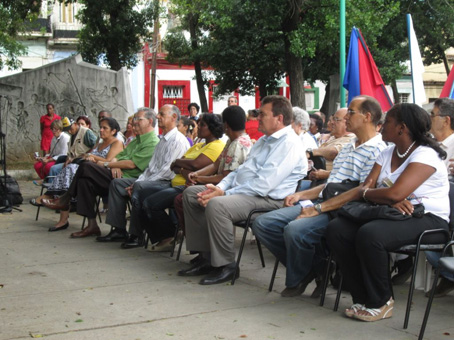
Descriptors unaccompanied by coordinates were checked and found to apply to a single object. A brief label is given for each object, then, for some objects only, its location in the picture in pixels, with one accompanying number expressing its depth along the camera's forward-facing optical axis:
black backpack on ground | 11.61
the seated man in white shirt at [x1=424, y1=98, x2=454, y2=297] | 6.76
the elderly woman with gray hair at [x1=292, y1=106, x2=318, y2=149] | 8.58
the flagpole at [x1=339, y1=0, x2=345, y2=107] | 12.05
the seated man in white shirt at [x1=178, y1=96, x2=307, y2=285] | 6.29
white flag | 9.46
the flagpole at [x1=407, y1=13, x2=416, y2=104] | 9.24
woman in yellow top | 7.55
